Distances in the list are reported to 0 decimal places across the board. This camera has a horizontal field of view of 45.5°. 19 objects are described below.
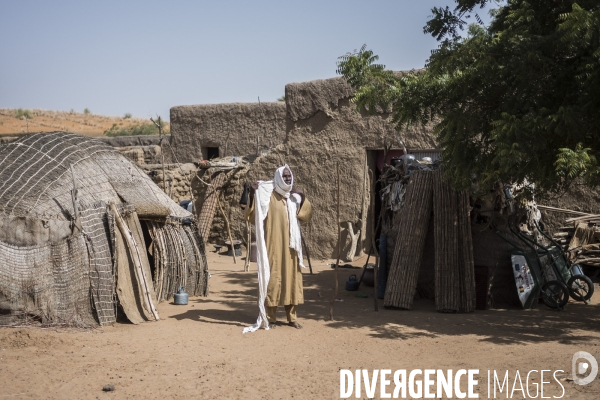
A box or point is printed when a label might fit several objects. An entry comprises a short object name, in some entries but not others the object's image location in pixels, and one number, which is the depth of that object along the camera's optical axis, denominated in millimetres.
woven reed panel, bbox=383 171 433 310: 9125
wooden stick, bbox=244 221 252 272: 12497
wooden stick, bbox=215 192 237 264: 13876
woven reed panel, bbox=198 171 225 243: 14781
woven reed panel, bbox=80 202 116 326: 8188
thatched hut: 8008
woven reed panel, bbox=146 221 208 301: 9656
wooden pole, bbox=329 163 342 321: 8588
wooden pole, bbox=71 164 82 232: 8227
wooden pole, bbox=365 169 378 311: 9009
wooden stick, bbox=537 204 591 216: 10896
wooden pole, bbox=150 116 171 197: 14068
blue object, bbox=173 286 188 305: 9664
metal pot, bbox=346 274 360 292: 10547
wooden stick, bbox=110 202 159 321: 8633
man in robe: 8102
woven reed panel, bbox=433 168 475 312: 8914
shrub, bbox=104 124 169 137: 33188
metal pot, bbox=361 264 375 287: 10697
